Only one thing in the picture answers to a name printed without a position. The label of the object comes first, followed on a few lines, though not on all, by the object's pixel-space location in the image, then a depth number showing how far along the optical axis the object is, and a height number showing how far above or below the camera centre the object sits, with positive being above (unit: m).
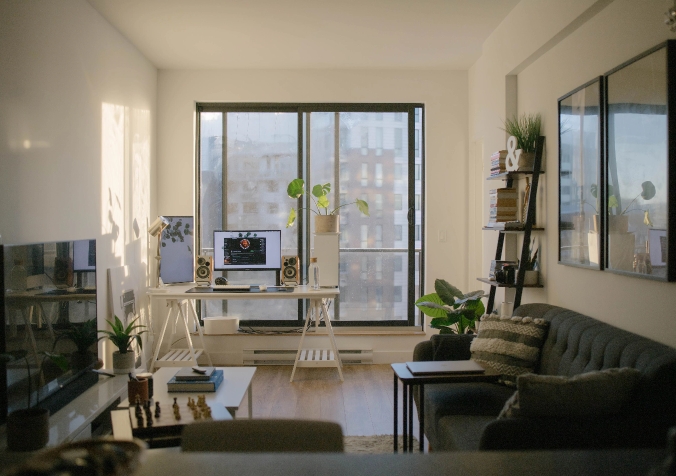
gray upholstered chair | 1.27 -0.43
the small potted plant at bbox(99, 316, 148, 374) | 3.84 -0.76
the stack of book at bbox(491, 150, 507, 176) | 4.22 +0.50
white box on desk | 5.38 -0.21
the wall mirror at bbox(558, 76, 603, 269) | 3.16 +0.32
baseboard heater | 5.75 -1.17
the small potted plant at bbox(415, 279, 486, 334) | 4.59 -0.57
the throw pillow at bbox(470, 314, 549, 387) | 3.19 -0.60
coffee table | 3.05 -0.84
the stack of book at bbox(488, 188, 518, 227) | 4.20 +0.20
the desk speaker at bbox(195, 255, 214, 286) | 5.42 -0.33
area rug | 3.47 -1.25
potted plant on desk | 5.48 +0.26
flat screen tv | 2.70 -0.44
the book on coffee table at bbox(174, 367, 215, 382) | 3.29 -0.78
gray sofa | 2.14 -0.67
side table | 2.84 -0.68
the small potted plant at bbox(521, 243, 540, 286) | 4.03 -0.24
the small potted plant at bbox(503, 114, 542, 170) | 4.00 +0.62
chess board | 2.45 -0.78
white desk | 5.02 -0.68
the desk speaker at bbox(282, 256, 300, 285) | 5.49 -0.33
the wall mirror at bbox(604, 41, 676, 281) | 2.50 +0.30
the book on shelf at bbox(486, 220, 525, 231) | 4.02 +0.05
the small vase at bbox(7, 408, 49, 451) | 2.47 -0.81
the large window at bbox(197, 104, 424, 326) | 5.95 +0.48
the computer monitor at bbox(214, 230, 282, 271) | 5.49 -0.13
